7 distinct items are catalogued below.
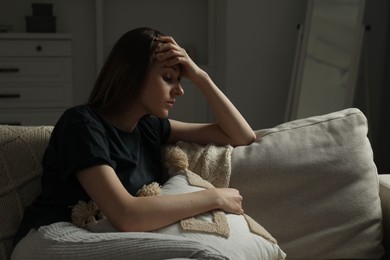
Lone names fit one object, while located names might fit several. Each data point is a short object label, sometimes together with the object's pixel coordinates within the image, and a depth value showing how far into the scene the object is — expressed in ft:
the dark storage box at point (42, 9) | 13.96
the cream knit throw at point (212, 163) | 5.37
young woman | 4.61
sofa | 5.39
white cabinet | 13.38
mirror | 11.08
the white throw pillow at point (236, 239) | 4.43
